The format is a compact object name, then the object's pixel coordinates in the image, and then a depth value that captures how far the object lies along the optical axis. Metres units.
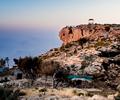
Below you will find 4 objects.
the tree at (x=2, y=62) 62.42
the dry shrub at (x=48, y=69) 35.74
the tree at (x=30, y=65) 38.66
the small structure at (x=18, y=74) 40.51
